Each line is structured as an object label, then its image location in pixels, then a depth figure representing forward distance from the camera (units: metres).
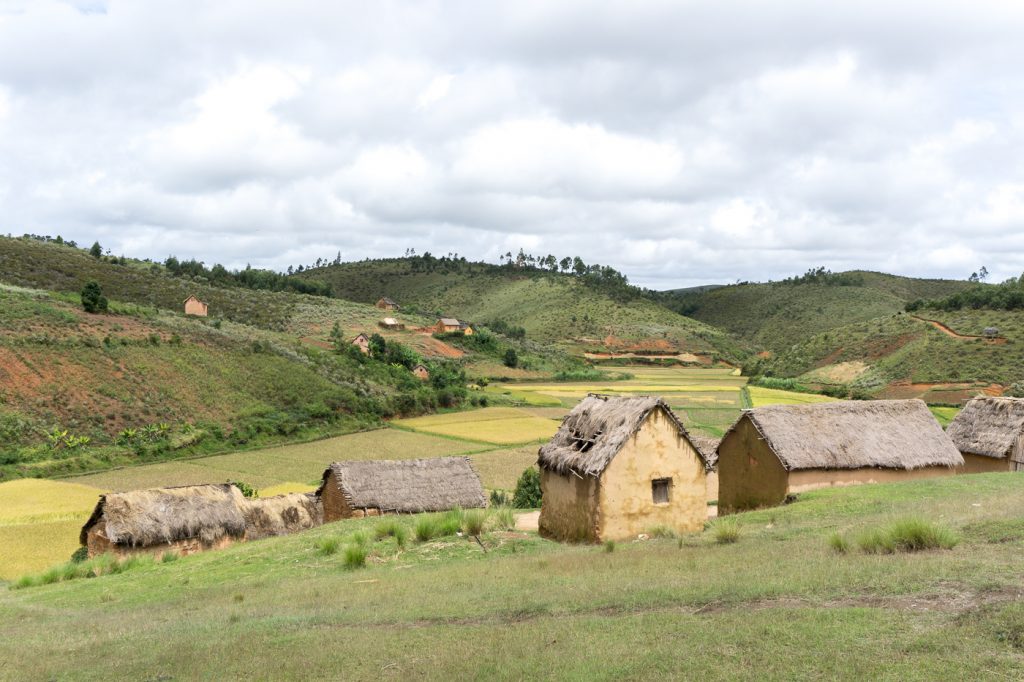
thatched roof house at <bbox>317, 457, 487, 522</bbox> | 27.72
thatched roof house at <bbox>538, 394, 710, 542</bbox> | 18.44
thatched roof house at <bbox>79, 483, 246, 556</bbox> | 23.56
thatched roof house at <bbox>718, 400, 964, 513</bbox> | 24.23
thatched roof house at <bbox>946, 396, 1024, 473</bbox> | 28.59
